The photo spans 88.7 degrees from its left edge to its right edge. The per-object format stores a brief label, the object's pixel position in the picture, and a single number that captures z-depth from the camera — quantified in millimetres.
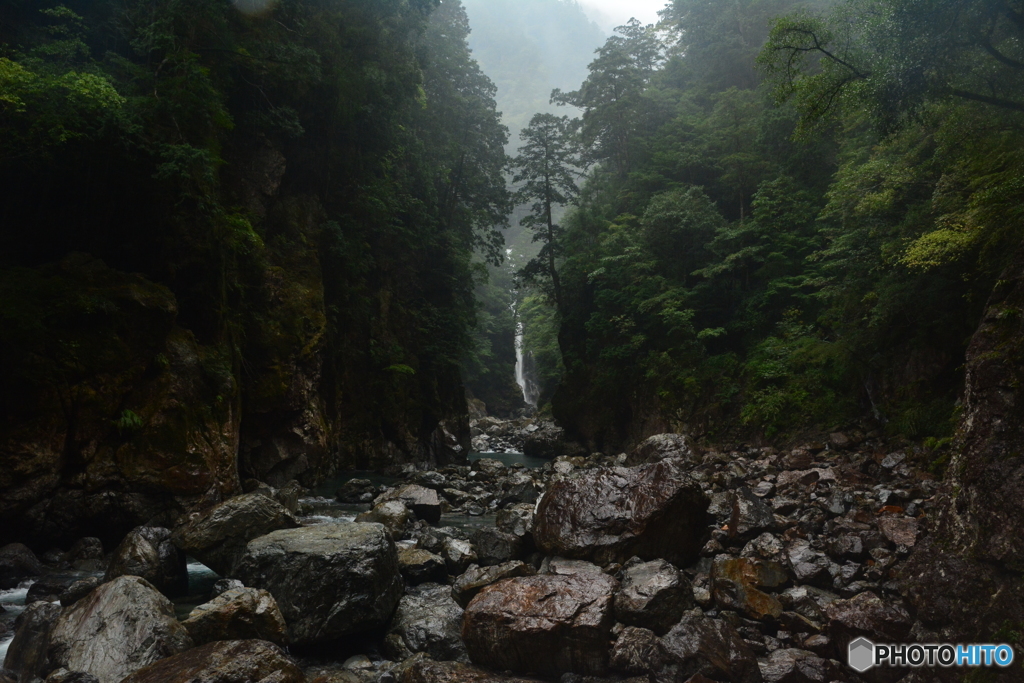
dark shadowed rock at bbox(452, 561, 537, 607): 5418
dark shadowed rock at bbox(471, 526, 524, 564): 6500
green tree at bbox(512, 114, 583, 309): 27078
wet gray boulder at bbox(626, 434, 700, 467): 12773
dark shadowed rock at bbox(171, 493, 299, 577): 6094
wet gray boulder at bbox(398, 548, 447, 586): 6281
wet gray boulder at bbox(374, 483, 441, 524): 9523
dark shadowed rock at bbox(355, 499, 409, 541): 8279
